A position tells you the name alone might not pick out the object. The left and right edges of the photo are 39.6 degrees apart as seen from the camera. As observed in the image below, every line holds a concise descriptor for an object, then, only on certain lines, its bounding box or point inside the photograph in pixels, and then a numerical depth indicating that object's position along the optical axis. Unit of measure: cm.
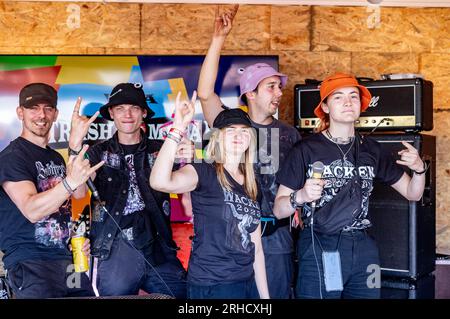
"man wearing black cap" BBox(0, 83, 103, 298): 303
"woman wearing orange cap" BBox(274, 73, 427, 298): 301
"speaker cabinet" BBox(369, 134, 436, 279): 381
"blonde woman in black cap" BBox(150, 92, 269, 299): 276
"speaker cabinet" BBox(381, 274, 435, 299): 379
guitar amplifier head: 382
